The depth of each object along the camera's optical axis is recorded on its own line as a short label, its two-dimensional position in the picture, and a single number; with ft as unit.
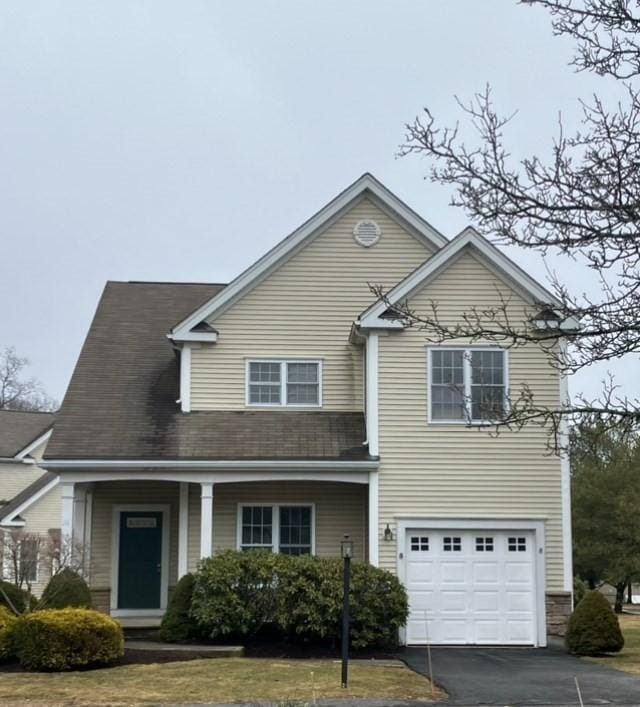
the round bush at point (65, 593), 54.03
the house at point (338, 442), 59.06
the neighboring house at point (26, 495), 58.39
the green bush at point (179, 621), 54.80
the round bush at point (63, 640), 45.83
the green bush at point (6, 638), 47.75
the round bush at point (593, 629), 53.42
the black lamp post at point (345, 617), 40.82
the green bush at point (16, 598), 53.11
